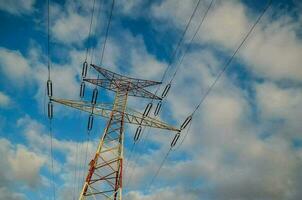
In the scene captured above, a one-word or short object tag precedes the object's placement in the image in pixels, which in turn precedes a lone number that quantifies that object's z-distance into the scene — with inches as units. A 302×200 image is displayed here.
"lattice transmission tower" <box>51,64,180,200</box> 815.7
